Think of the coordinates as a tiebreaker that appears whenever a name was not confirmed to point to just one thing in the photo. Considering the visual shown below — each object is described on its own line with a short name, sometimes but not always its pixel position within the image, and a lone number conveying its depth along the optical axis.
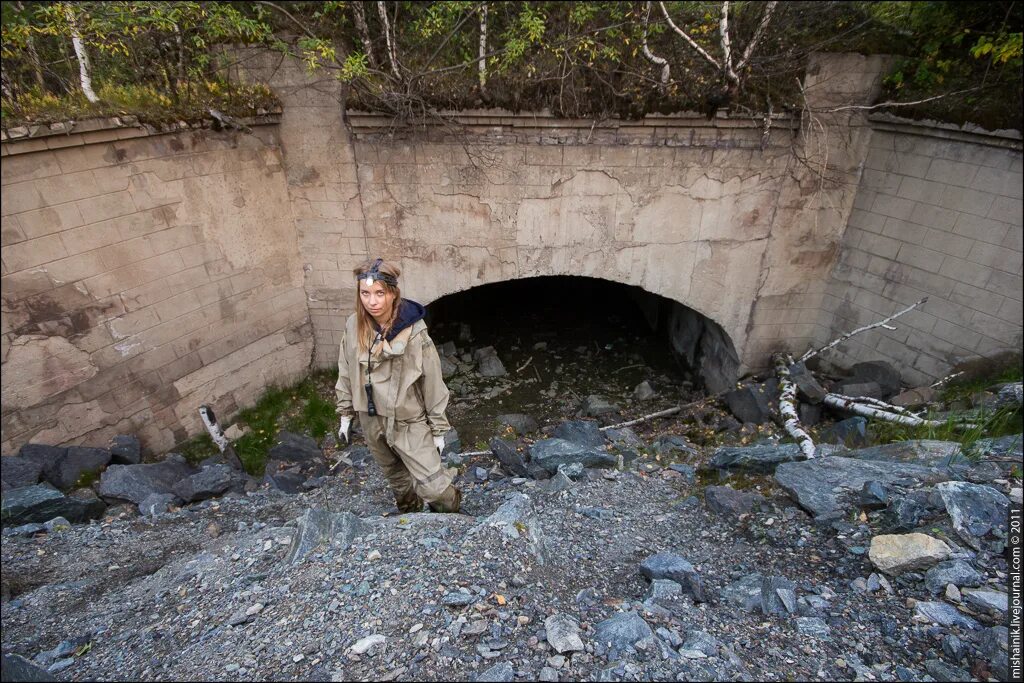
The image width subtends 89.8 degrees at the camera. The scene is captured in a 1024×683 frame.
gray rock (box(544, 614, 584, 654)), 2.20
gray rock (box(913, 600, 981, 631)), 2.28
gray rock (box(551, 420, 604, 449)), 4.95
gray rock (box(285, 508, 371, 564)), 2.89
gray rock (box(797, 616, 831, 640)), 2.31
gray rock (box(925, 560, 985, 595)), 2.46
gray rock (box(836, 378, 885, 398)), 5.38
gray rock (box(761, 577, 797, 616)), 2.49
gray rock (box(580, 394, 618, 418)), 6.41
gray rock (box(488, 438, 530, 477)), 4.35
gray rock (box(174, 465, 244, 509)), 4.19
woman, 2.84
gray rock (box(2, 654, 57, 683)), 1.94
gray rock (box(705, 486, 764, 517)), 3.40
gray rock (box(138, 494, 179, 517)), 3.95
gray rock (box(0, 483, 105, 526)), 3.59
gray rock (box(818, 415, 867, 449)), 4.62
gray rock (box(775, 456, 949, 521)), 3.14
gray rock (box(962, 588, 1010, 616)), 2.28
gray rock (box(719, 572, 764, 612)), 2.55
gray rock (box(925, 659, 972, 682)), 2.06
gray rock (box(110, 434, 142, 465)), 4.55
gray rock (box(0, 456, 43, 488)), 3.87
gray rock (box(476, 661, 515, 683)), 2.06
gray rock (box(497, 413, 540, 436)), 5.86
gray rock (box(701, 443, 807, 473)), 3.98
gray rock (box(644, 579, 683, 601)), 2.57
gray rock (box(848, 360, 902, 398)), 5.45
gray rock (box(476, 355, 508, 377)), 7.38
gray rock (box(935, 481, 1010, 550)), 2.66
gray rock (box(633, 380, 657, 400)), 6.91
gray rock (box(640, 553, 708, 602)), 2.60
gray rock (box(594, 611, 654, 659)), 2.20
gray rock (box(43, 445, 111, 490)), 4.11
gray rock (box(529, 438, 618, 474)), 4.25
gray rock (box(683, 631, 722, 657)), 2.19
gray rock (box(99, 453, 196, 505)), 4.09
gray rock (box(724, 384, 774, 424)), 5.70
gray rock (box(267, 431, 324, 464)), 5.11
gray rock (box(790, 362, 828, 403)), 5.57
